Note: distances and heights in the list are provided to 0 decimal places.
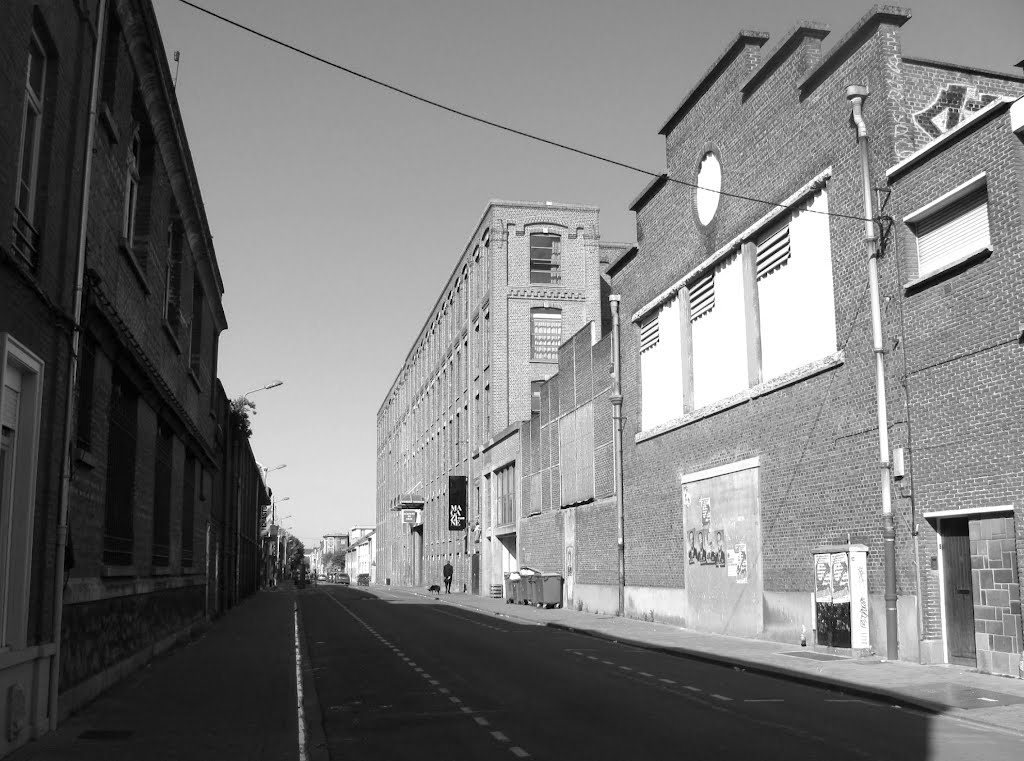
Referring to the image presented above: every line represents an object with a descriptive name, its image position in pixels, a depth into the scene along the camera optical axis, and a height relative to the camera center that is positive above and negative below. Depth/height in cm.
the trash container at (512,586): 4112 -196
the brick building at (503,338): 5134 +1057
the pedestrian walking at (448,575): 5731 -205
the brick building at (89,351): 916 +224
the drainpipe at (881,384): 1697 +264
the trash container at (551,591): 3753 -192
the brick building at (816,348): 1539 +368
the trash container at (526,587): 3925 -191
